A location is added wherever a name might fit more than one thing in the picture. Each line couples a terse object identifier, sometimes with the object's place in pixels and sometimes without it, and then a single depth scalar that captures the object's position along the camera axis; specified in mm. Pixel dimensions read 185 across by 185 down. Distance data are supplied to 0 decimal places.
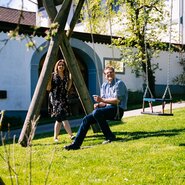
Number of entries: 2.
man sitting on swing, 6850
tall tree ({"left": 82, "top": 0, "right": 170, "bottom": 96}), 17172
